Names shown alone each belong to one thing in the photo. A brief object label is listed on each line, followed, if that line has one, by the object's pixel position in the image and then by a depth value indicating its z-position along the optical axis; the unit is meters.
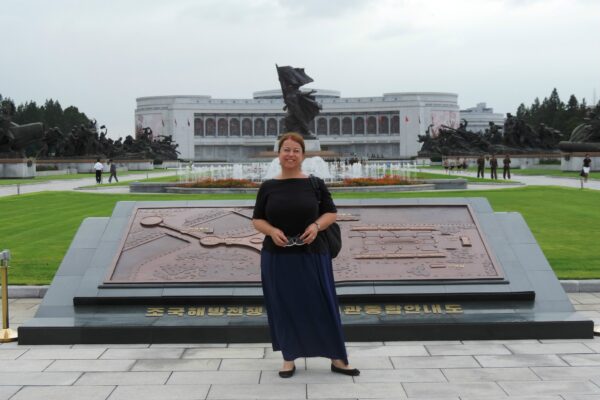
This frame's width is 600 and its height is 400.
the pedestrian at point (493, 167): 38.08
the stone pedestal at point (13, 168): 45.91
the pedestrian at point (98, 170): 37.87
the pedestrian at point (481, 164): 40.28
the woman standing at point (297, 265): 5.48
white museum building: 120.88
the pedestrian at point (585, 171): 31.79
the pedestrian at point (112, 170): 40.43
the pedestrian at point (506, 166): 38.94
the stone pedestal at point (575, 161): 44.78
